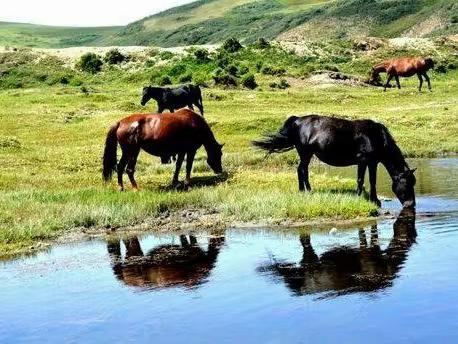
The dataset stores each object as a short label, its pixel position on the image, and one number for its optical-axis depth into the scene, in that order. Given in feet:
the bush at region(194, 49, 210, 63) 232.94
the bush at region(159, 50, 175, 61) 242.58
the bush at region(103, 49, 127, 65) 246.88
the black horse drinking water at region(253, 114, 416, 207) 59.31
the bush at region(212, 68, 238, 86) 187.52
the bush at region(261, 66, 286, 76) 209.05
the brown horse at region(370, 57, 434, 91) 180.96
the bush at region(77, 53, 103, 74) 241.76
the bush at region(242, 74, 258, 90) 187.62
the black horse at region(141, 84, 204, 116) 125.39
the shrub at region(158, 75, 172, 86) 202.51
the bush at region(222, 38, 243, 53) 248.32
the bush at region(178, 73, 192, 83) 201.86
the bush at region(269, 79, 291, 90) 189.76
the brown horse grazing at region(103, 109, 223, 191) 68.08
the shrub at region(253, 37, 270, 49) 253.01
